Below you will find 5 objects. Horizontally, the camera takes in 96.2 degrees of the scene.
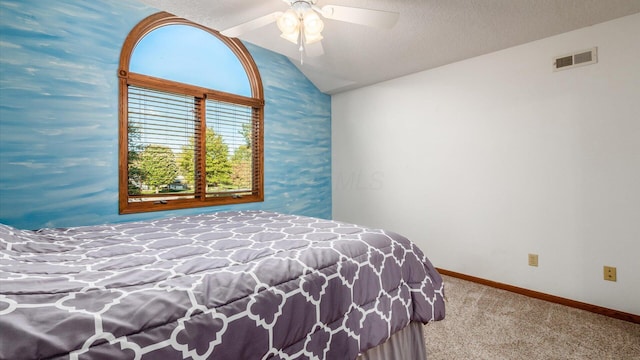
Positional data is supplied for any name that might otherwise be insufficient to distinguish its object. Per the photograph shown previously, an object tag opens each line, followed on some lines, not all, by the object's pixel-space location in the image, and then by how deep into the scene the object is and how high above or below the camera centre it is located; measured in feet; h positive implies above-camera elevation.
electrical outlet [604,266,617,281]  7.08 -2.35
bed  2.37 -1.15
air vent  7.40 +3.20
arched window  8.32 +2.14
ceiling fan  5.92 +3.55
